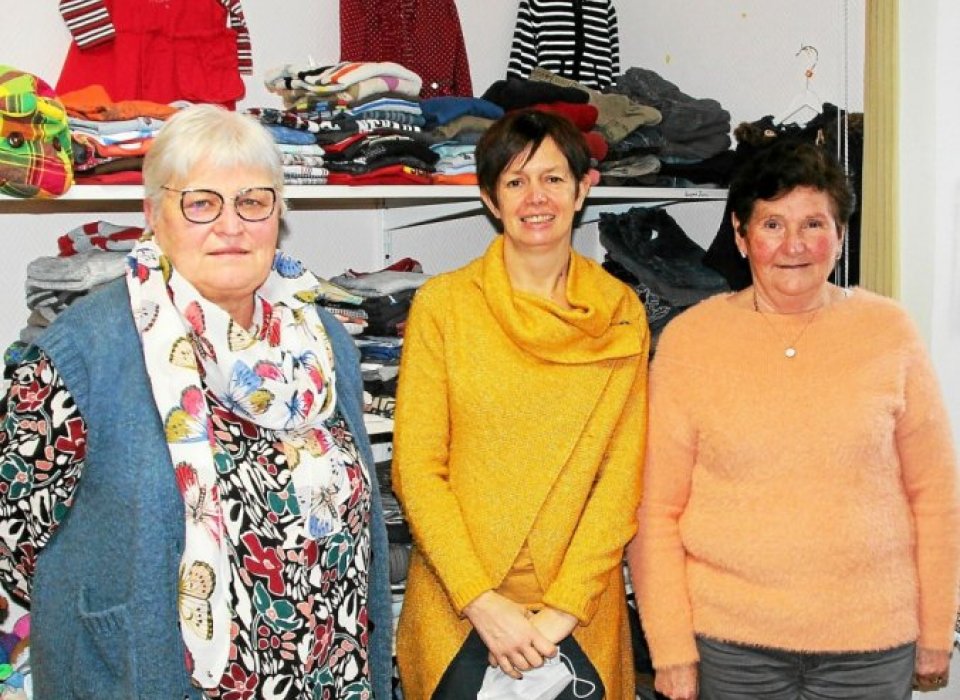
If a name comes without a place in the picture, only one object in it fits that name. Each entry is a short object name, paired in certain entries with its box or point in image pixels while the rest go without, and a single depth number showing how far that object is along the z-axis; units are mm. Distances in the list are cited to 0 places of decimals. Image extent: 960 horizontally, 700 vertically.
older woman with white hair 1396
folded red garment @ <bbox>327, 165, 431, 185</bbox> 2273
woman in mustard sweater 1812
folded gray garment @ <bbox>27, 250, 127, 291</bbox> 2031
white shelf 1898
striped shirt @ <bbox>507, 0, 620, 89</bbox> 3076
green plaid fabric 1721
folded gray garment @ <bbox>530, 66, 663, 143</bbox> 2742
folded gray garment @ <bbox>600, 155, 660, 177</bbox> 2775
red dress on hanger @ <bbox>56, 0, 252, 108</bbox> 2369
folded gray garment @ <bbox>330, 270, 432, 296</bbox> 2490
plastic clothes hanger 2789
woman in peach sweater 1719
